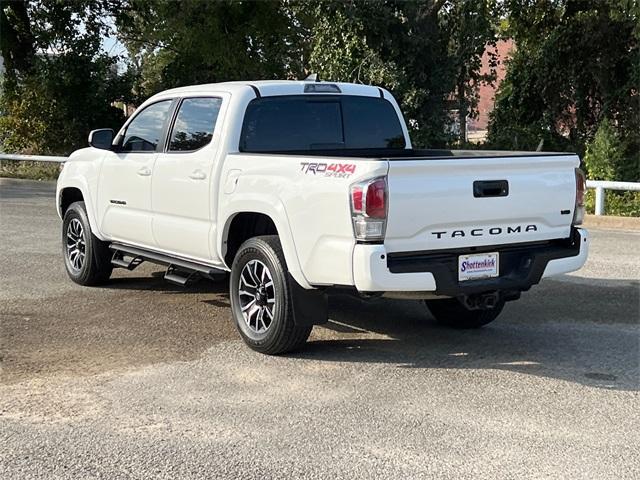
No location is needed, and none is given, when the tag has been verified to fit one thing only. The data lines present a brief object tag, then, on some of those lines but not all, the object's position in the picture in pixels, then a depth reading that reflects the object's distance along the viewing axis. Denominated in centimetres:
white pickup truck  519
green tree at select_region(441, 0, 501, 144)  1859
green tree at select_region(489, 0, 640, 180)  1986
